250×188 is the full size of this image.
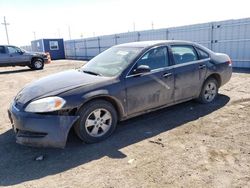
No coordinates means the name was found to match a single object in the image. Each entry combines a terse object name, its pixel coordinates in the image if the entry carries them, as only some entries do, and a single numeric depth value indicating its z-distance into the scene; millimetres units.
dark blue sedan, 2764
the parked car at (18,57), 12170
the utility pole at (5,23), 38875
